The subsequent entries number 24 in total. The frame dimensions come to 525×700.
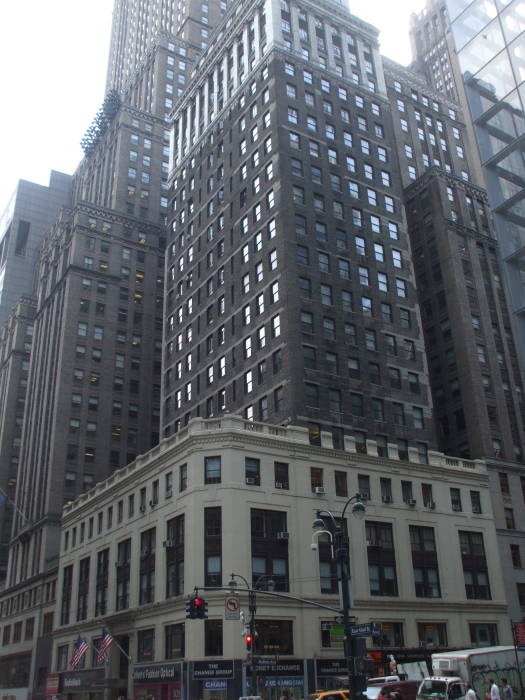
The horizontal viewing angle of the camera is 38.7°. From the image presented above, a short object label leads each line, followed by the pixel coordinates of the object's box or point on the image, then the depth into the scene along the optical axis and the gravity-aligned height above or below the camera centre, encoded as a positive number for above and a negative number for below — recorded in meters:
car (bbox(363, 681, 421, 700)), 39.69 +0.36
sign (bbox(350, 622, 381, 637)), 31.92 +2.66
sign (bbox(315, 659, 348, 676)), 52.09 +1.98
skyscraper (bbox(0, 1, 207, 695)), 95.00 +47.95
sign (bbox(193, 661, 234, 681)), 48.38 +1.90
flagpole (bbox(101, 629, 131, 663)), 57.06 +4.50
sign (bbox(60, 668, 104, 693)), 61.28 +2.00
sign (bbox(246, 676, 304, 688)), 49.30 +1.06
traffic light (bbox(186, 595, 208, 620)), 35.34 +4.01
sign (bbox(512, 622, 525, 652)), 52.44 +3.86
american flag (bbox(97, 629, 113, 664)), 56.59 +3.99
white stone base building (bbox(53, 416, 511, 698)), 51.66 +10.10
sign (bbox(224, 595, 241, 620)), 43.47 +4.86
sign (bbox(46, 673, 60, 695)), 67.75 +1.90
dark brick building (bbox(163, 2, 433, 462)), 68.62 +43.20
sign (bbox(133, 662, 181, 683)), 50.19 +1.97
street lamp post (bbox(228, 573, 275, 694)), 40.00 +3.28
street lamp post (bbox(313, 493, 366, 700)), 30.30 +4.37
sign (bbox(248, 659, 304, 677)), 49.41 +1.99
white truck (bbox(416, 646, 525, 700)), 38.06 +1.13
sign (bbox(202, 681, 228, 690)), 48.00 +0.98
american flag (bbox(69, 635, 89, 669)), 59.12 +4.02
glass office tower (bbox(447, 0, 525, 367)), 20.64 +15.17
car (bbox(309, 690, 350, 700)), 37.28 +0.13
